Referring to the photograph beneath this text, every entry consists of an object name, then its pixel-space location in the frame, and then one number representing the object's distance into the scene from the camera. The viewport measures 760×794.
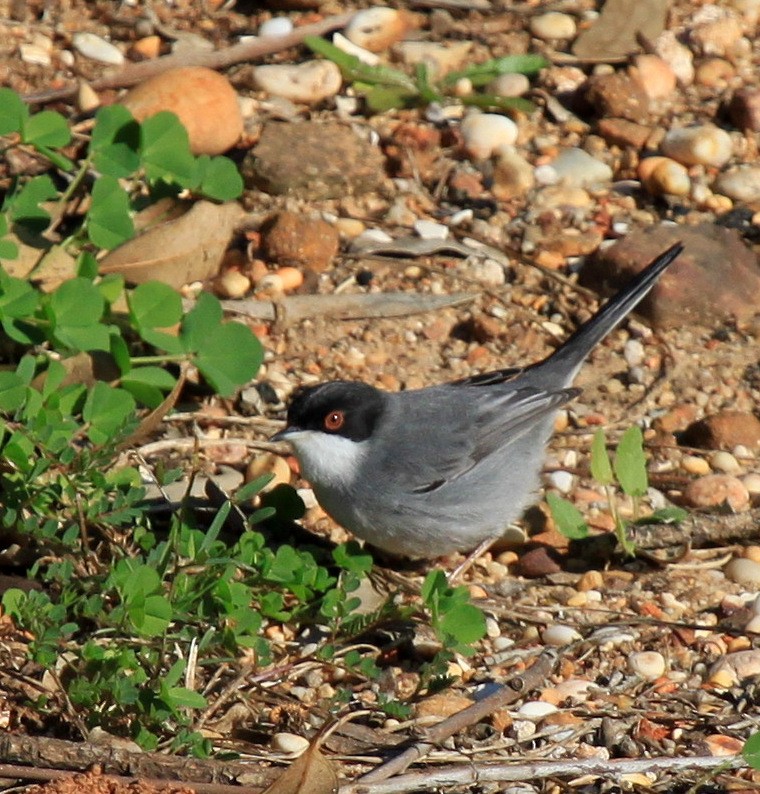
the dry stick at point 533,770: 7.48
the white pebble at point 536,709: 8.62
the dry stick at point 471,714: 7.61
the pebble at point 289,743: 8.05
